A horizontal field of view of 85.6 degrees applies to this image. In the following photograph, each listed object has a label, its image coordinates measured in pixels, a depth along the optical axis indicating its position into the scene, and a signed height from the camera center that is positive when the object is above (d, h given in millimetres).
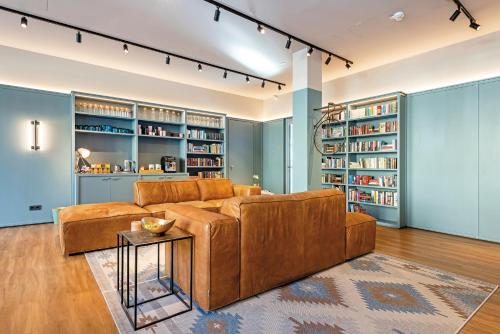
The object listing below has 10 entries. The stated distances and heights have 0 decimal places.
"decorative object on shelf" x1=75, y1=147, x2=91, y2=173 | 5129 +96
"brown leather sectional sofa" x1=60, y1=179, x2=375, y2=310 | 1955 -678
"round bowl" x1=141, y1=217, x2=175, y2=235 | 1958 -439
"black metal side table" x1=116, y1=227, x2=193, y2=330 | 1838 -593
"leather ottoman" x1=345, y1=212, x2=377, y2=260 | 3029 -808
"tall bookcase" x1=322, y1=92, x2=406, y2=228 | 4816 +187
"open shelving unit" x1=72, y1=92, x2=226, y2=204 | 5293 +669
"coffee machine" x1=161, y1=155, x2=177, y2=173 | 6164 +37
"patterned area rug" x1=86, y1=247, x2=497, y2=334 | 1815 -1088
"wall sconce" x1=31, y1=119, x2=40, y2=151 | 4828 +536
